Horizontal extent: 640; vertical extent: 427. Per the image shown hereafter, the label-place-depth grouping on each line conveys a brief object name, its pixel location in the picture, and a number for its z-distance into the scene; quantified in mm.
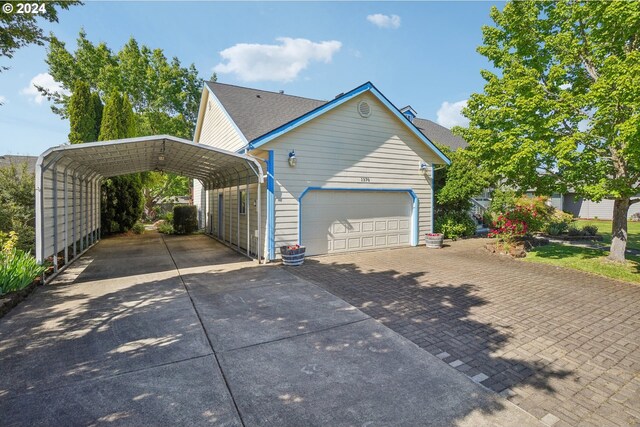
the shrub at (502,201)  16527
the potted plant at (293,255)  8609
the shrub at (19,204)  8328
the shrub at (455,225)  14016
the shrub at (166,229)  17053
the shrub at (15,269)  5586
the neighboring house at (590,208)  24875
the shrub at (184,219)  16781
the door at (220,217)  14066
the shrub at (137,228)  16906
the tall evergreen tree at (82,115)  14898
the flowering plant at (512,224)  10750
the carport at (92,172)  6879
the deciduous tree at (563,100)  7027
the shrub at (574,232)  14290
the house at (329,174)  9375
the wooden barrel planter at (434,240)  11758
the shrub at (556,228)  15047
